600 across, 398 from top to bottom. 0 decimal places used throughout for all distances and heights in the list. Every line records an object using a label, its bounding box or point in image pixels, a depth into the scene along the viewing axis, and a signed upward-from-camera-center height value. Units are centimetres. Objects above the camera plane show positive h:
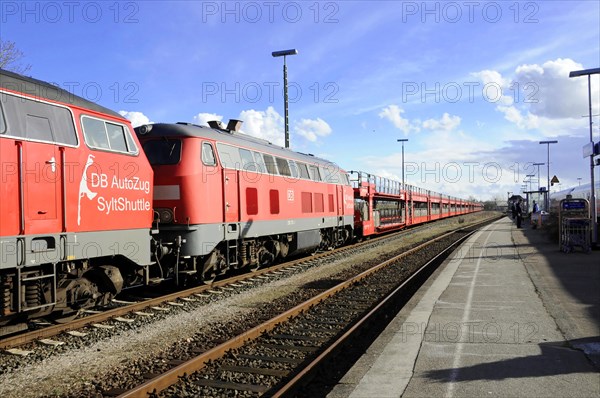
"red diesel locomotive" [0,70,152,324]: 617 +13
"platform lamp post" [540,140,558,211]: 3704 -8
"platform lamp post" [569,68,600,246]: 1650 +93
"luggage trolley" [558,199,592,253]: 1576 -78
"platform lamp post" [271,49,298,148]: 1938 +484
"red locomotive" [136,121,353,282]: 1027 +22
